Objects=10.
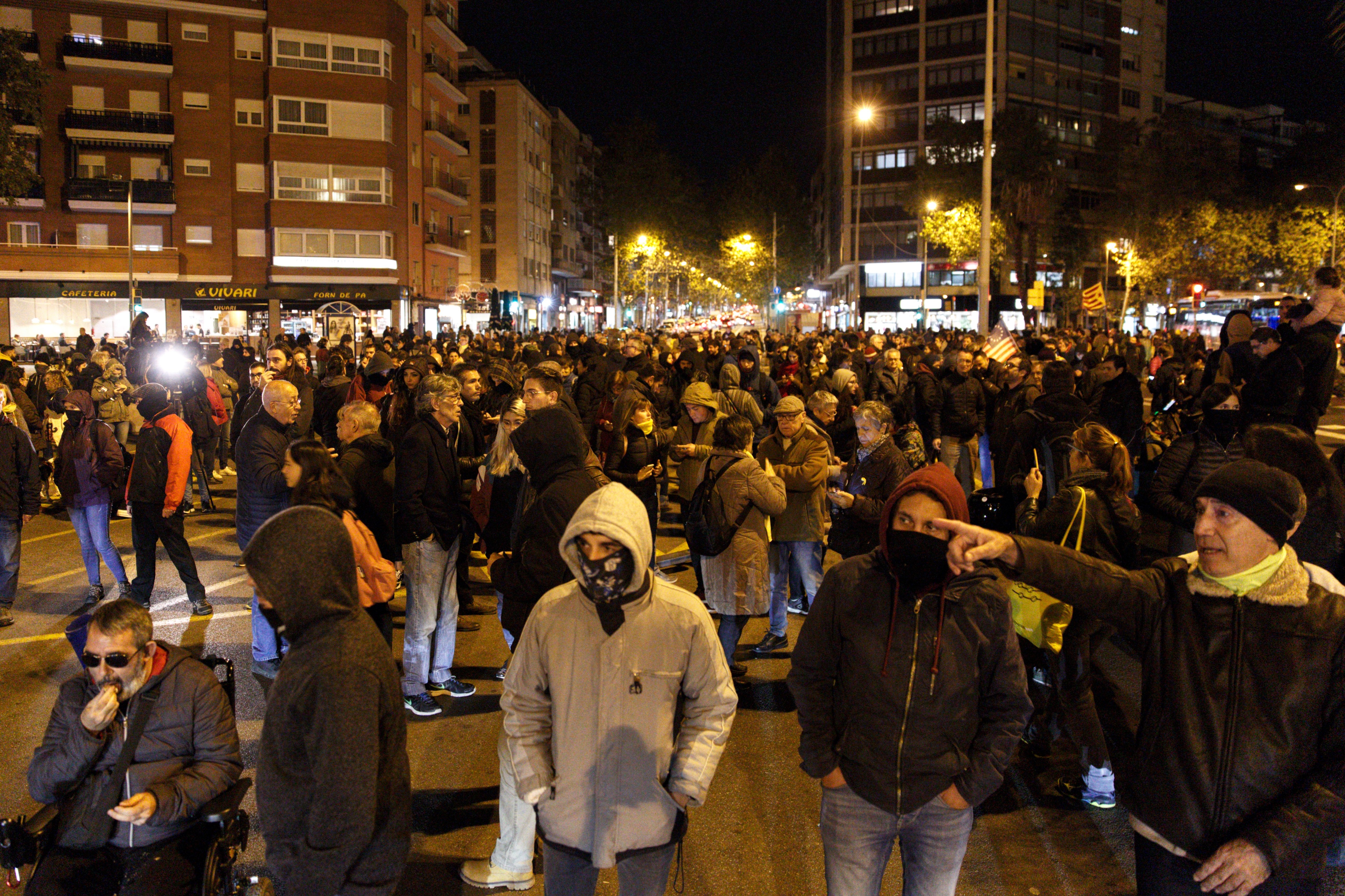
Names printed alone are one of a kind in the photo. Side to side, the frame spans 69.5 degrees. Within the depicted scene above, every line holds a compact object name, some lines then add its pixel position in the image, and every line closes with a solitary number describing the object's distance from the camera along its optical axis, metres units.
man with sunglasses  3.30
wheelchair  3.19
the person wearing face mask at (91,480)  7.91
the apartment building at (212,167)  42.75
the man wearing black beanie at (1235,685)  2.53
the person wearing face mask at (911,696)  2.93
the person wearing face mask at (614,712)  2.96
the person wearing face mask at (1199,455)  6.25
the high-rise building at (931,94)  66.56
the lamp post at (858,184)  68.69
